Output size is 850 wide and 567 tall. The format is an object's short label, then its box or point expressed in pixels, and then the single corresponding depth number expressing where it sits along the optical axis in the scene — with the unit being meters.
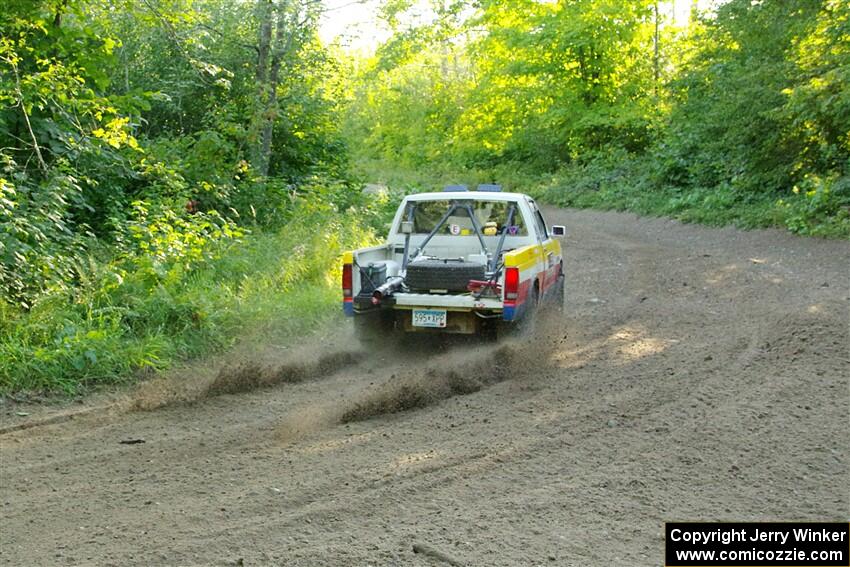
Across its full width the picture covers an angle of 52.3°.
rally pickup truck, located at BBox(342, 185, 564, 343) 8.78
